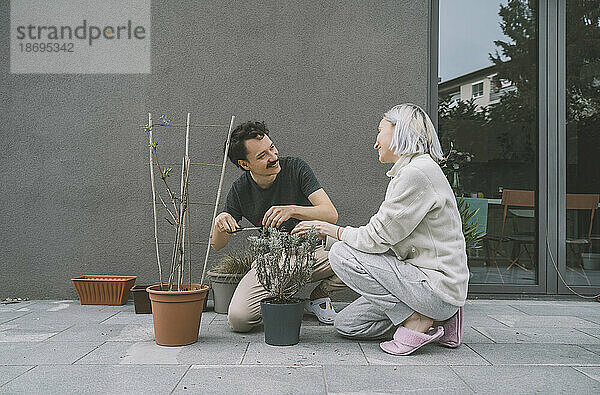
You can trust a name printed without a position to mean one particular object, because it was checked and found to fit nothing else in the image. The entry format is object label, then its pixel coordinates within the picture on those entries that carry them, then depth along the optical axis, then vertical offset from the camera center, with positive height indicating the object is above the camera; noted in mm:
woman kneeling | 2461 -264
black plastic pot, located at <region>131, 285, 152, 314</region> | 3477 -672
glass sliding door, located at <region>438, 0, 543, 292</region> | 4172 +411
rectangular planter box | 3717 -651
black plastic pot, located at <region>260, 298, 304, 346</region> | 2625 -602
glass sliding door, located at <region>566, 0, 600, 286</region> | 4156 +304
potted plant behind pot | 3424 -525
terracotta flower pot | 2592 -565
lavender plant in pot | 2641 -404
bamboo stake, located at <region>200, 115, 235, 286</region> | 2938 +198
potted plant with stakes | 2594 -551
